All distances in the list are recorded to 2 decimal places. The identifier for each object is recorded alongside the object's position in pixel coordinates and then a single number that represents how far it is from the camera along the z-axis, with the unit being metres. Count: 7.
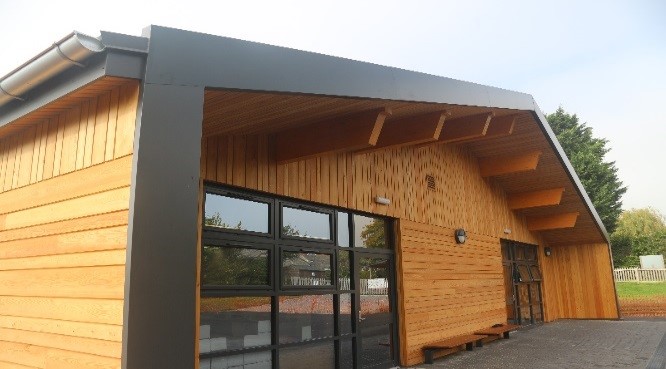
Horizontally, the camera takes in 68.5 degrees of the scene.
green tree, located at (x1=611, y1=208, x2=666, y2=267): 28.77
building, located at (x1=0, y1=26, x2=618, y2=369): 2.60
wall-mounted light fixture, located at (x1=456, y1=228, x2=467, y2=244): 8.97
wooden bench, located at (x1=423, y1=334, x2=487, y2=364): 7.31
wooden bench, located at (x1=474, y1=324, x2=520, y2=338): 8.91
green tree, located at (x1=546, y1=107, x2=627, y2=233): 28.27
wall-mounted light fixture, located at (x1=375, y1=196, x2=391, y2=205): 6.85
